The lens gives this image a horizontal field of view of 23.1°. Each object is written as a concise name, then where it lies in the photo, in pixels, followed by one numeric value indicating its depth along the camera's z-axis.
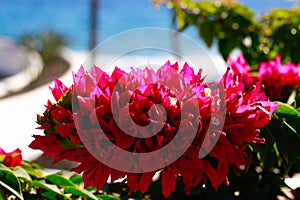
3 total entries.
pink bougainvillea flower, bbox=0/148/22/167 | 1.12
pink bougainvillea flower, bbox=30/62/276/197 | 0.83
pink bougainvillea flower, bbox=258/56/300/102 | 1.22
